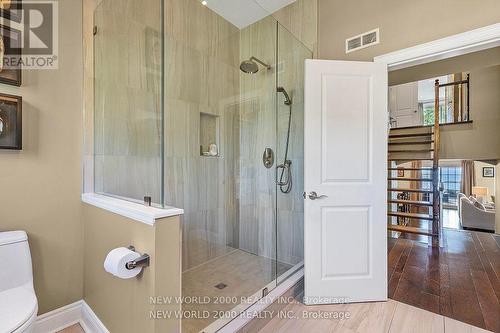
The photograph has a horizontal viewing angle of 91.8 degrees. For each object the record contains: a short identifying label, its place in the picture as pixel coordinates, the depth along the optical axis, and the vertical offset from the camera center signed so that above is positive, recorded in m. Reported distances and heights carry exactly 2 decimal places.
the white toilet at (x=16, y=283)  1.09 -0.66
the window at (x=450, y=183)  8.91 -0.65
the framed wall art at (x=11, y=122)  1.41 +0.25
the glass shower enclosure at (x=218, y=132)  1.79 +0.31
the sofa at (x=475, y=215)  5.55 -1.17
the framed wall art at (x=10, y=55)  1.41 +0.65
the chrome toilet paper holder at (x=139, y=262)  1.17 -0.47
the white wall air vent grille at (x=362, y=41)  2.13 +1.13
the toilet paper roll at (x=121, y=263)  1.16 -0.47
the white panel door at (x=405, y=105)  6.09 +1.54
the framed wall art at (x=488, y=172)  7.69 -0.20
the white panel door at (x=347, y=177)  2.02 -0.10
